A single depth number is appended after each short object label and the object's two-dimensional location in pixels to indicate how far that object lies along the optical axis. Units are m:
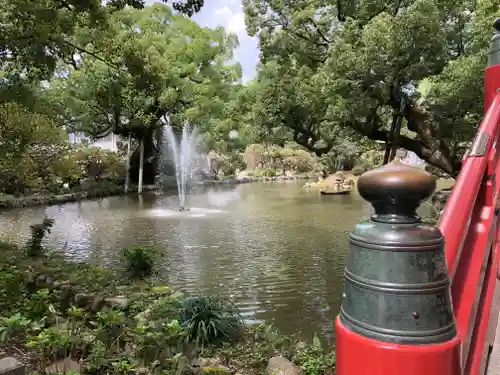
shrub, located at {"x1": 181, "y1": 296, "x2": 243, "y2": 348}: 3.43
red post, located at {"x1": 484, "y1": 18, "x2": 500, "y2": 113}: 3.50
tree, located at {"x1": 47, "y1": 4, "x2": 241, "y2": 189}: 19.83
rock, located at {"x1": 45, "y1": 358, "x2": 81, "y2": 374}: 2.50
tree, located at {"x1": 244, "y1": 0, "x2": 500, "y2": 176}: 8.29
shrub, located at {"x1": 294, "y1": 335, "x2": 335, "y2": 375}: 2.77
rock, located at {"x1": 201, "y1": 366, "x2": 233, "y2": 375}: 2.64
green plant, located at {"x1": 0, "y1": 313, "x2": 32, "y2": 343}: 2.39
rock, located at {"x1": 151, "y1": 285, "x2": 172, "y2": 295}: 4.53
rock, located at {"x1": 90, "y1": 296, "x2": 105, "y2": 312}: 3.96
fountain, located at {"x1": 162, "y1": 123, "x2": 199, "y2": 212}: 23.44
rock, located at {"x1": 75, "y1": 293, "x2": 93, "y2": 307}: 4.05
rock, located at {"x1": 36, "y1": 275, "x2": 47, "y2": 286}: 4.59
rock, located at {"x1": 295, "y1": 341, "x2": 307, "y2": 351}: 3.19
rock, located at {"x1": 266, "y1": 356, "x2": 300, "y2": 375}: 2.75
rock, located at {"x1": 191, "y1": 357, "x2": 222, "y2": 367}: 2.80
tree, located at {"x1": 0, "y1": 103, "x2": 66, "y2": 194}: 8.16
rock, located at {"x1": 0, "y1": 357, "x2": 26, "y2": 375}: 2.11
